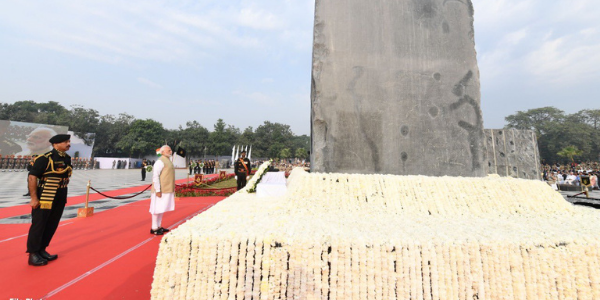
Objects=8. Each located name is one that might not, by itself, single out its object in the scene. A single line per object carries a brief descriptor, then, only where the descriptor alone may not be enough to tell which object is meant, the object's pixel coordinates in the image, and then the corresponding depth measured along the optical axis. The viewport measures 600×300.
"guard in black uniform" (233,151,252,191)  8.66
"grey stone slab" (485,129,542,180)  6.51
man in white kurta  4.07
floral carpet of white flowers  1.37
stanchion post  5.14
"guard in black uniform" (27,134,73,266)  2.81
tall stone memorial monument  3.09
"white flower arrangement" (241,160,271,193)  3.39
